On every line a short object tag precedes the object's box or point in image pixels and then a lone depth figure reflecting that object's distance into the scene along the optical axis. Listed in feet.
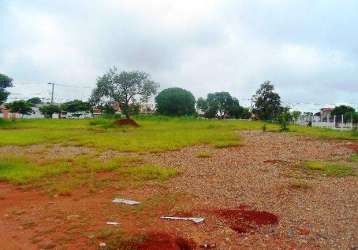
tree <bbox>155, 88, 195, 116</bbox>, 260.62
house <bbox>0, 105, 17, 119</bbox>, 266.36
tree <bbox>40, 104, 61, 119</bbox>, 279.90
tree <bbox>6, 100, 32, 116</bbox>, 264.72
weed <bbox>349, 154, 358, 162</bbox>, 53.21
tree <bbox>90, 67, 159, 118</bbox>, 169.99
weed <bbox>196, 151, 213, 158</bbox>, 56.24
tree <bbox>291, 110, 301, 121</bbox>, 160.35
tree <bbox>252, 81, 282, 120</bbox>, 224.74
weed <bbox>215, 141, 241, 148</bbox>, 66.57
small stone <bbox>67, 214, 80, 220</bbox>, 28.78
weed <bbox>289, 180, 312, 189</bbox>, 37.86
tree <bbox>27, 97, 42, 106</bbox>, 365.81
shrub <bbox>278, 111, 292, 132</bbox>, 106.37
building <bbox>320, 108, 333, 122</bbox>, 273.83
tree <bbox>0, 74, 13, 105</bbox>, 168.45
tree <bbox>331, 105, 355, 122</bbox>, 242.70
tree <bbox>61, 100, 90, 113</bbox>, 313.53
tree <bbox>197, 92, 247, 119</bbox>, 288.30
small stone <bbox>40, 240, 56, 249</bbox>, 23.48
